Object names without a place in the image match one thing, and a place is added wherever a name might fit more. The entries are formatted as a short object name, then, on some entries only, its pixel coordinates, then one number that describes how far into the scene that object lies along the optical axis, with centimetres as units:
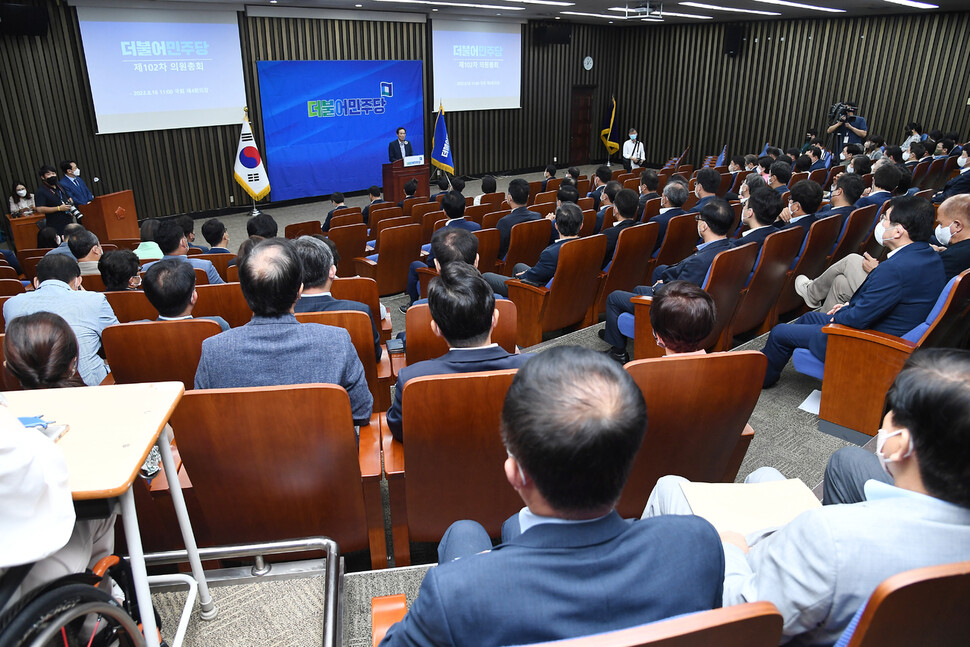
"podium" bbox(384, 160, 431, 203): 1061
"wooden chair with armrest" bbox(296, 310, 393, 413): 262
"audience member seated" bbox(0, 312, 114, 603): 102
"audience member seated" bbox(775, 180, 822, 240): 445
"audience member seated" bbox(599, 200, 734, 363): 374
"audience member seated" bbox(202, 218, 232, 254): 525
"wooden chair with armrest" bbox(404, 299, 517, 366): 271
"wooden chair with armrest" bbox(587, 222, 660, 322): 423
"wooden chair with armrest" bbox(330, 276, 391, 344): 352
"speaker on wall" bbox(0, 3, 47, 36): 759
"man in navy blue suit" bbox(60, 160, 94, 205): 783
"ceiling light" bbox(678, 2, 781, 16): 1044
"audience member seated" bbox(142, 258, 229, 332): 275
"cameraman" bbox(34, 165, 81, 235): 752
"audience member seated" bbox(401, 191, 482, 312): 550
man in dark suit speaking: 1104
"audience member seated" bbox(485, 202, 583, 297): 409
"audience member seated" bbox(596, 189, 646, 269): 483
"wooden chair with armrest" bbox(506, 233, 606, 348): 395
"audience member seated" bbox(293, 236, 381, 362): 281
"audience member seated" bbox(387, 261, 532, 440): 201
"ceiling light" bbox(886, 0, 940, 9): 956
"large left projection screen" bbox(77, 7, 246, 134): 862
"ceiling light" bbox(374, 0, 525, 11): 1029
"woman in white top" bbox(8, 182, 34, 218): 793
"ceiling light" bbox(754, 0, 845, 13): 981
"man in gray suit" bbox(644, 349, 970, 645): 107
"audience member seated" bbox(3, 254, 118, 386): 280
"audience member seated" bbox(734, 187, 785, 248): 411
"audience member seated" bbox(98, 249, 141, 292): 360
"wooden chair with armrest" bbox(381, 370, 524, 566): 171
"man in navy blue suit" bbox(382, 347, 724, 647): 92
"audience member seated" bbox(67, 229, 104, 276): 438
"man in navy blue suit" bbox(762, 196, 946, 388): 290
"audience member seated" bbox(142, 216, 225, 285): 418
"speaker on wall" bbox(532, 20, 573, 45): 1359
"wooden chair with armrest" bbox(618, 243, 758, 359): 336
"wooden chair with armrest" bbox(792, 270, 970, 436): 264
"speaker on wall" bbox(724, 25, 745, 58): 1322
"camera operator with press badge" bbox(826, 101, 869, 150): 1058
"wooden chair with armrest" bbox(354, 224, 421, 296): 538
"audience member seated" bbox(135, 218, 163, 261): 519
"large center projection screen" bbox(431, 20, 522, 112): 1246
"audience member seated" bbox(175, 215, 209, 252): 518
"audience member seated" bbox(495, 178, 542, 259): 534
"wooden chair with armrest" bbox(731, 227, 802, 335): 366
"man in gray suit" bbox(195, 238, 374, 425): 204
